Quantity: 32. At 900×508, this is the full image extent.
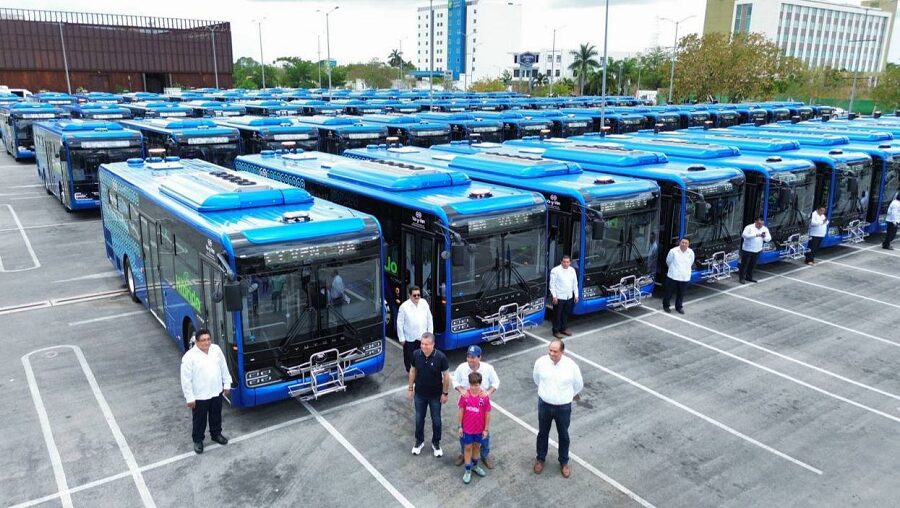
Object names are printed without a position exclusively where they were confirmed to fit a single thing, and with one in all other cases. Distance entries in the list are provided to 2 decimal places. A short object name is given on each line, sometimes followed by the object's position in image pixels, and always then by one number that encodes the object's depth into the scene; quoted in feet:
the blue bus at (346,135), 84.38
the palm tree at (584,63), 285.00
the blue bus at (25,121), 118.83
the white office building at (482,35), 495.82
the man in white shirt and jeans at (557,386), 25.99
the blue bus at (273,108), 123.95
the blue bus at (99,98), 163.73
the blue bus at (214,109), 121.39
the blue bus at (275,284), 29.12
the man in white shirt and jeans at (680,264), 46.21
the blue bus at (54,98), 157.89
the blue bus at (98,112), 118.32
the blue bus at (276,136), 80.38
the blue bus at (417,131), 90.17
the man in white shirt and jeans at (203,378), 27.40
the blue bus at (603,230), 42.57
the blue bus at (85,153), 72.79
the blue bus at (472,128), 96.84
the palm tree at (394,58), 479.54
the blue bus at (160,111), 119.34
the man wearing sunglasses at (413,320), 33.81
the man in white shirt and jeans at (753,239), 53.42
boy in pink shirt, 26.00
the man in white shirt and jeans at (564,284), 41.60
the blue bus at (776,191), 54.70
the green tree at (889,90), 182.70
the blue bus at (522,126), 102.22
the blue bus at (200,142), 76.43
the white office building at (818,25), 424.87
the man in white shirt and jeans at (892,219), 65.72
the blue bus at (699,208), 47.93
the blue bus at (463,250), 36.65
